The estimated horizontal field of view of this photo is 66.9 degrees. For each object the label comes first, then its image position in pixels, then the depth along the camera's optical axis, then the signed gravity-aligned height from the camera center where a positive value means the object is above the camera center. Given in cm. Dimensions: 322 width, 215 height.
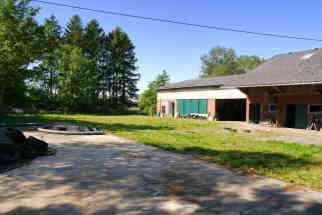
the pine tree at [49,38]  1780 +529
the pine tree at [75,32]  4528 +1438
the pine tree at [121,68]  4809 +840
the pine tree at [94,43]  4669 +1284
